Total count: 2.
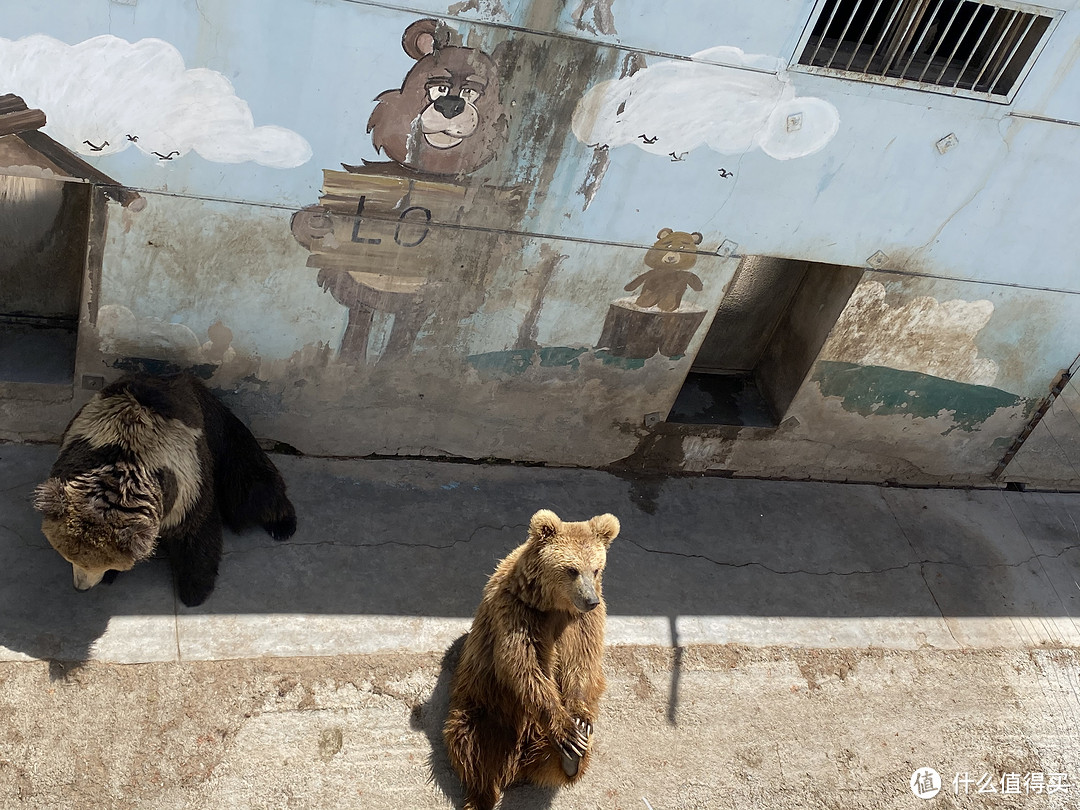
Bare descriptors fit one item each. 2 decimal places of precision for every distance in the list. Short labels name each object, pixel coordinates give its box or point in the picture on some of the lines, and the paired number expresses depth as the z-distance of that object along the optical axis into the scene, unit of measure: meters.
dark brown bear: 4.23
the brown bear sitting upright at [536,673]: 4.24
